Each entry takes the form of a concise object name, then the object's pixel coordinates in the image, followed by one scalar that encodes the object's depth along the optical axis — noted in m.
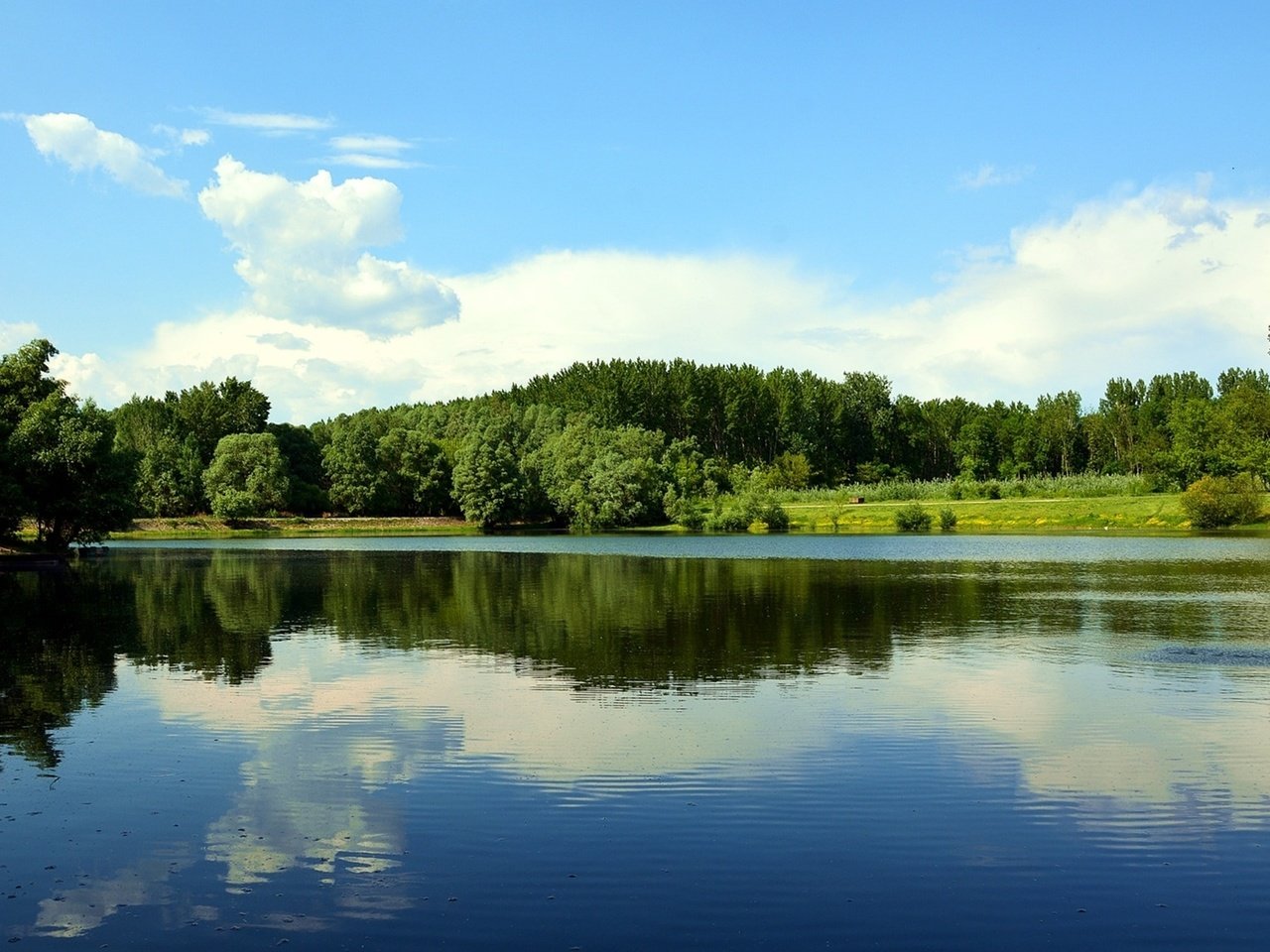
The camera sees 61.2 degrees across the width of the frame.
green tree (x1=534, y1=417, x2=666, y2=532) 141.75
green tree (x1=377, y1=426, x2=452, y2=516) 160.75
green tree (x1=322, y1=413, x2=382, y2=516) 159.12
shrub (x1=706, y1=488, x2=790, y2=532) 132.38
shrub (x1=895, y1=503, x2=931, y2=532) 125.00
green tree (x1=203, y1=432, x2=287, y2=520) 146.25
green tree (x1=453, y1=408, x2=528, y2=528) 150.88
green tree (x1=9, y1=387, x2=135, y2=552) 74.31
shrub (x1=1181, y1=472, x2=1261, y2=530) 109.69
